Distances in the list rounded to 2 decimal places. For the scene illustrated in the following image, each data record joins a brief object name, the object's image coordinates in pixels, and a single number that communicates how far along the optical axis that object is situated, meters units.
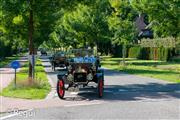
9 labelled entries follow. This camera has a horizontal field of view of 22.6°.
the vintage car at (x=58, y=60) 34.75
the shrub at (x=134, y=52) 59.48
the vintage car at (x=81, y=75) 15.84
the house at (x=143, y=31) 83.19
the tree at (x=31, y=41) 19.76
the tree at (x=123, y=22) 40.33
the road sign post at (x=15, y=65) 17.81
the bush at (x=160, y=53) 49.31
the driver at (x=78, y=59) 17.28
